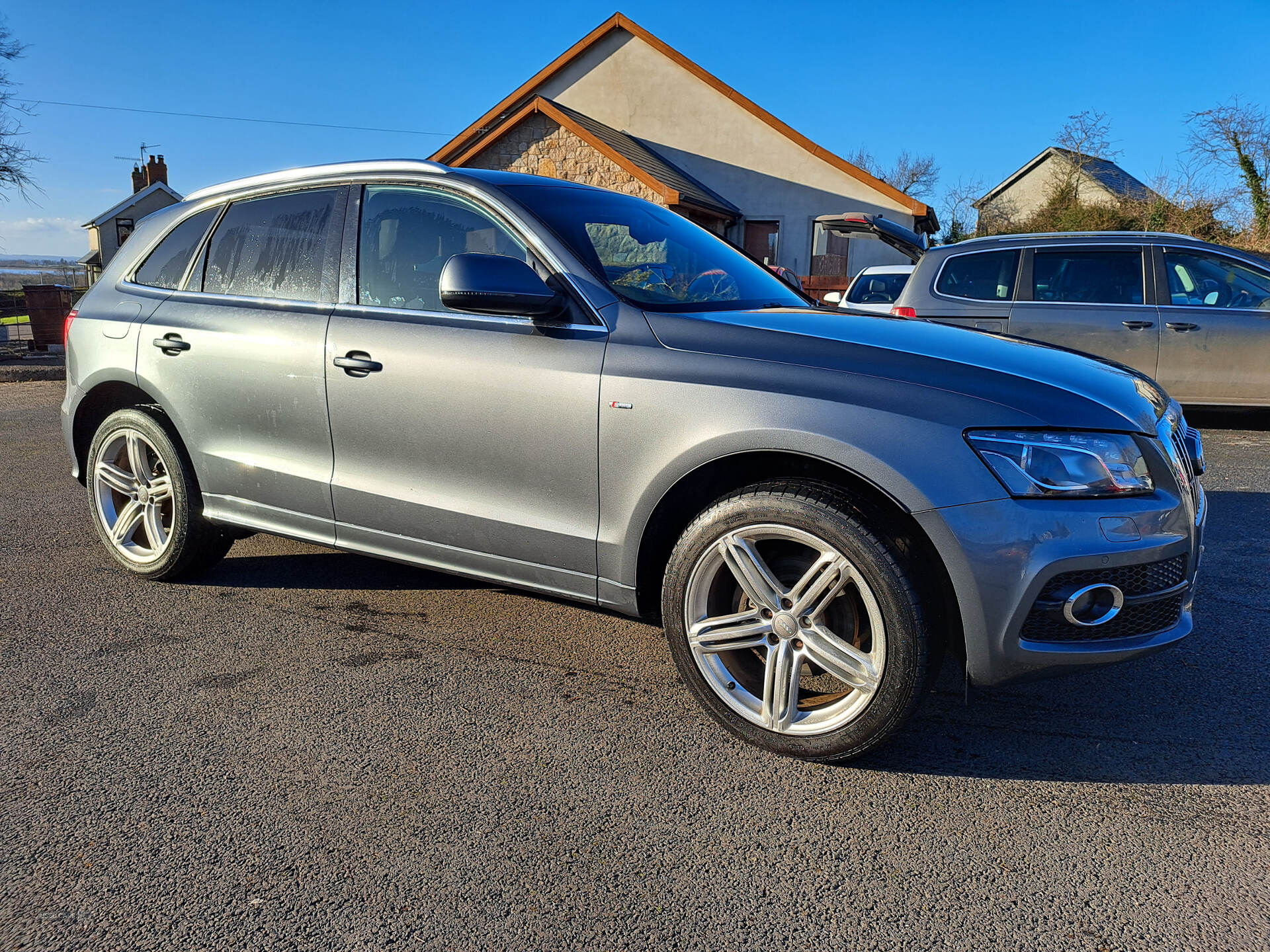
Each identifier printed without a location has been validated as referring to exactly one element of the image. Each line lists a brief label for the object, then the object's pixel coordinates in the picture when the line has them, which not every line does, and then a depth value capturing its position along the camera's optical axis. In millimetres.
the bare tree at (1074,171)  32438
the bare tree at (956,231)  43719
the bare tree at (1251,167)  20609
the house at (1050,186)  32062
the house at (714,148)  22641
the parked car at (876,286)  12312
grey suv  2451
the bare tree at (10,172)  28000
